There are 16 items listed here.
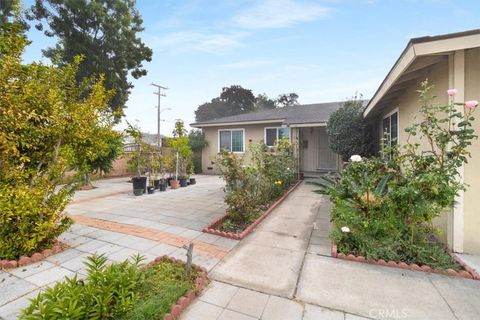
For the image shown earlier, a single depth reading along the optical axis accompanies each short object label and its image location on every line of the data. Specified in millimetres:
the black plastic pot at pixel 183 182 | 10320
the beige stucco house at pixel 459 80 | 3285
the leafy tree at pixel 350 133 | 9664
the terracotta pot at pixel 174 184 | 9938
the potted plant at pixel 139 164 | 8391
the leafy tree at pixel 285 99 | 43531
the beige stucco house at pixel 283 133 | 12177
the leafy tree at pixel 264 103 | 43406
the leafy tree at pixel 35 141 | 3127
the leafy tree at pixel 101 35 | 14422
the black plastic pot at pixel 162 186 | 9266
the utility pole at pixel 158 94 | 22453
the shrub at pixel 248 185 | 4973
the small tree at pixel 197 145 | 14992
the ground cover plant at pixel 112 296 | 1926
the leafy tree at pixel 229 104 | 44375
